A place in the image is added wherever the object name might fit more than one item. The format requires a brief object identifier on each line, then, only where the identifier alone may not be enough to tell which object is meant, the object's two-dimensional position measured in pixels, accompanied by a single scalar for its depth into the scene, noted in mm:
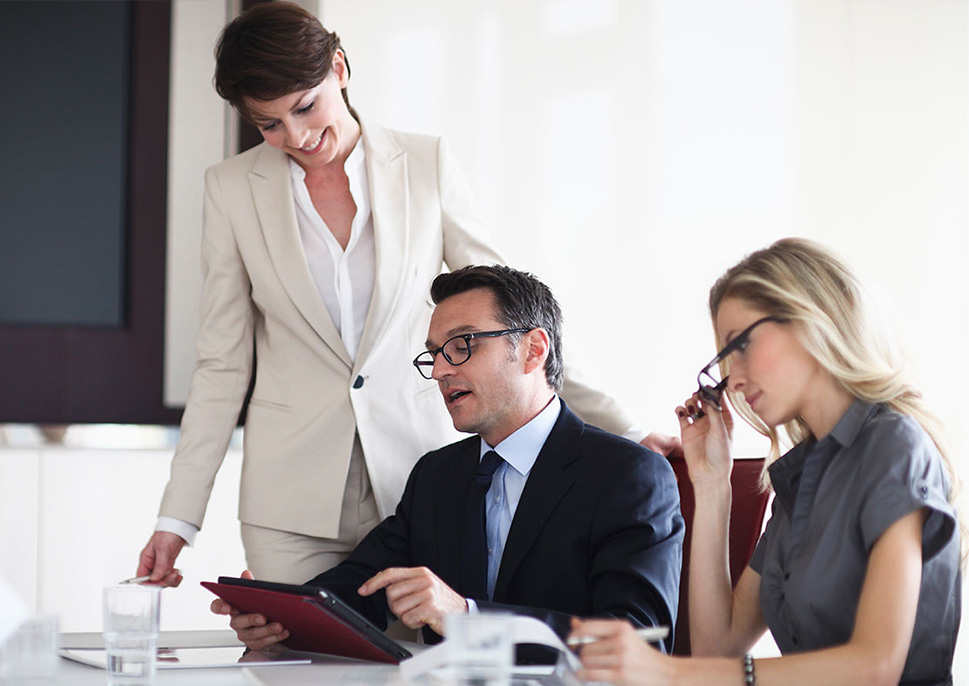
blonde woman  2762
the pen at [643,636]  2664
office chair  3291
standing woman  3391
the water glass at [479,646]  2536
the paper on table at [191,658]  2851
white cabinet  3923
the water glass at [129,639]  2749
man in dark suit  3111
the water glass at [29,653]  2710
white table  2773
